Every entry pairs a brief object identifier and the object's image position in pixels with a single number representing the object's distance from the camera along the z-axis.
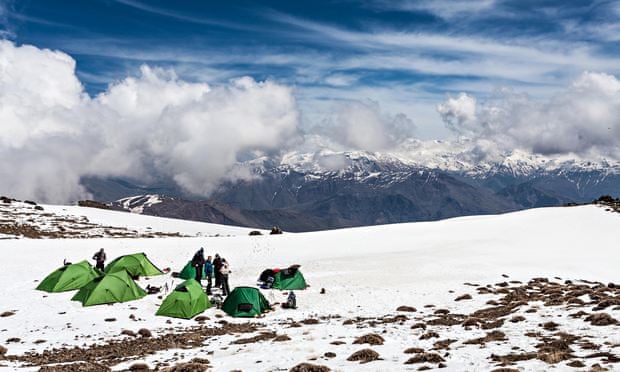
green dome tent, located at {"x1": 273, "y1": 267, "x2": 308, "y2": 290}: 30.08
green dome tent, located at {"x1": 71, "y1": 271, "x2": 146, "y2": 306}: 25.30
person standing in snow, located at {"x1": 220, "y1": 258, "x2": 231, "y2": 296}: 27.93
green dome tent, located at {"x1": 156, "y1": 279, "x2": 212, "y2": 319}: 23.77
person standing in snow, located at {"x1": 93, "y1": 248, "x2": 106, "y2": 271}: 32.19
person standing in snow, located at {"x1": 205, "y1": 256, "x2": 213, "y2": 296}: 29.72
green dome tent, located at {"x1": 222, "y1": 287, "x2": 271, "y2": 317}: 24.36
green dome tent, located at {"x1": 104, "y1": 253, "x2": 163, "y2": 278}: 31.94
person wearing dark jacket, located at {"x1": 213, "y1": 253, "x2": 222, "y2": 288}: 28.52
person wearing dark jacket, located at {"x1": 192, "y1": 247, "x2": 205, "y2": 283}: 30.68
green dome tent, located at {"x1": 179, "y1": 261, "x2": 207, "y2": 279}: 32.62
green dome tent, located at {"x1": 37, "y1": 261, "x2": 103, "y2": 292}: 27.75
